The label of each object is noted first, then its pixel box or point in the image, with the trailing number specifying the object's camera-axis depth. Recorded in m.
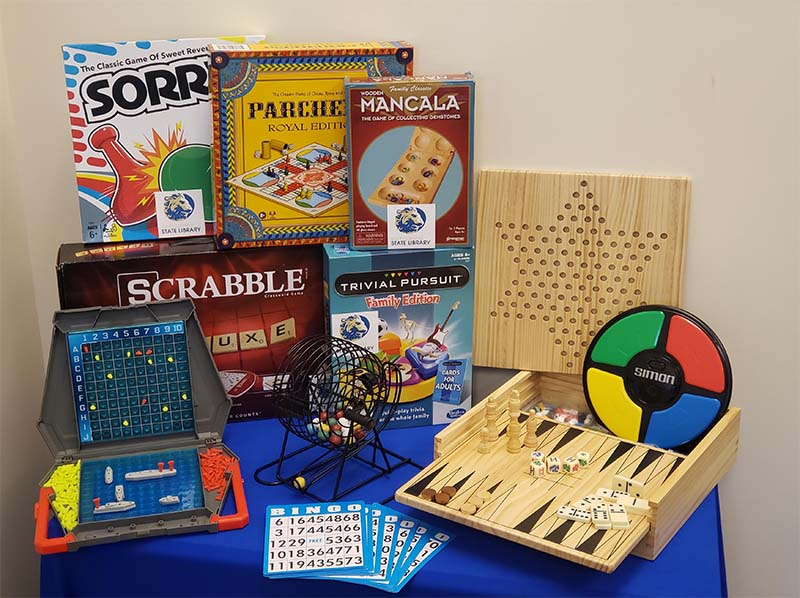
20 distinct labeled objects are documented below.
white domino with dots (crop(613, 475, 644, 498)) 1.39
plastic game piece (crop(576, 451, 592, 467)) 1.50
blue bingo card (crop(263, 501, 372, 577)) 1.32
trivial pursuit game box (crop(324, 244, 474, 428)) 1.66
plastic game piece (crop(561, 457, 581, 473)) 1.48
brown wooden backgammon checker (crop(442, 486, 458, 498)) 1.39
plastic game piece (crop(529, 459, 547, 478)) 1.47
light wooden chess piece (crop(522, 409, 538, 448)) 1.57
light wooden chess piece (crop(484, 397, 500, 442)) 1.57
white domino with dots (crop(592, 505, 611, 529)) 1.30
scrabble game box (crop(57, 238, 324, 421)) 1.63
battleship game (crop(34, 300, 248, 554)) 1.47
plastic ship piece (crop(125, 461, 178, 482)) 1.48
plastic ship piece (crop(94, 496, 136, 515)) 1.40
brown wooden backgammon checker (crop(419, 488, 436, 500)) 1.39
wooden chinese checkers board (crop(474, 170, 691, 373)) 1.65
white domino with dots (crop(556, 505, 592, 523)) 1.33
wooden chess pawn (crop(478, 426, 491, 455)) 1.54
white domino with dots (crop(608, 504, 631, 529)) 1.30
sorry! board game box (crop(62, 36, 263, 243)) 1.61
